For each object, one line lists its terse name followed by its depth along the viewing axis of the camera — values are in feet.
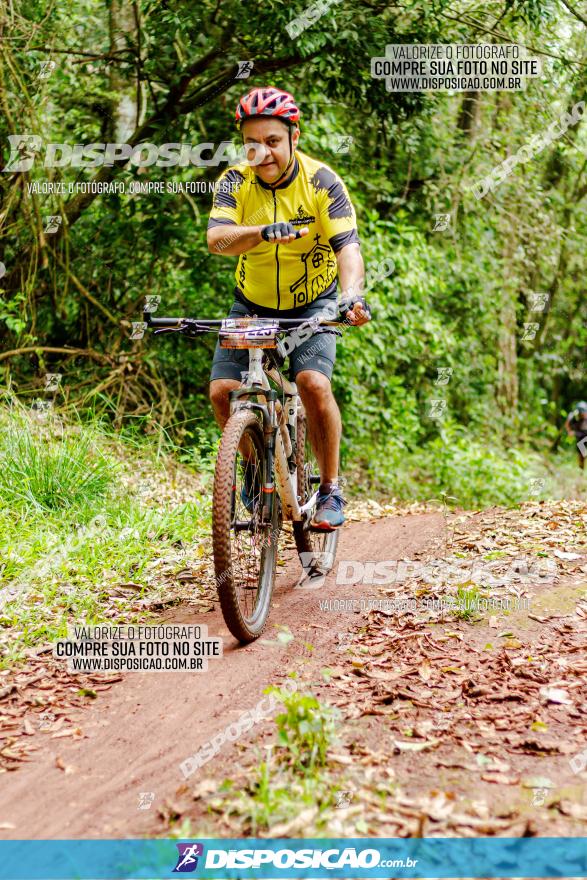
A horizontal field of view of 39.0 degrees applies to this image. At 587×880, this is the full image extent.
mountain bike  11.72
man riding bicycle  13.30
